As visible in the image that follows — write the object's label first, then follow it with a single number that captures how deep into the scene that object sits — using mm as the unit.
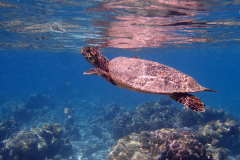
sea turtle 3778
